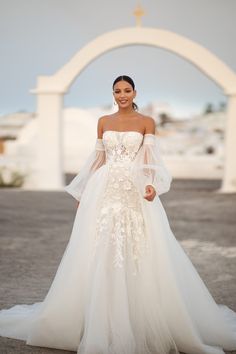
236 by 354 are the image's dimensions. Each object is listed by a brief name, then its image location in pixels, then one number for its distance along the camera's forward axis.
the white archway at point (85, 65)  14.13
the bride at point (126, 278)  3.56
